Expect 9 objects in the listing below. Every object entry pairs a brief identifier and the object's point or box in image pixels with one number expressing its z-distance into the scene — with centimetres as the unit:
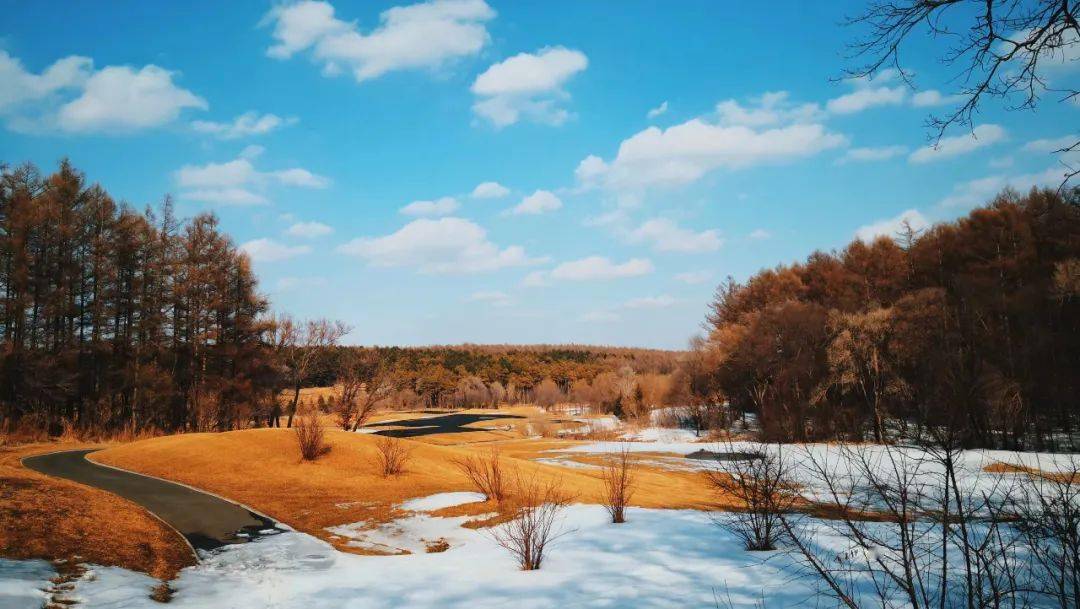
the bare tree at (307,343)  4453
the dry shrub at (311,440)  2034
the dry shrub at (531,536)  903
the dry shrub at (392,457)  1903
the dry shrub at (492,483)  1472
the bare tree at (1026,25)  470
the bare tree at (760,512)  830
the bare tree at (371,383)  3897
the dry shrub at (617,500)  1179
